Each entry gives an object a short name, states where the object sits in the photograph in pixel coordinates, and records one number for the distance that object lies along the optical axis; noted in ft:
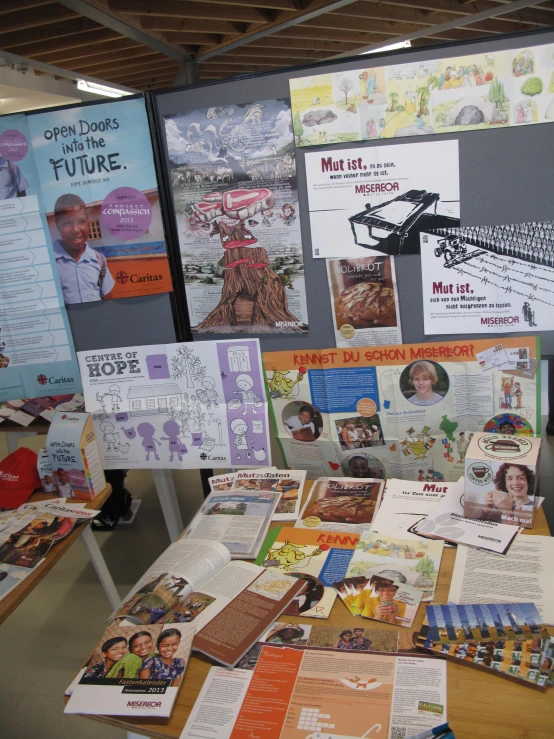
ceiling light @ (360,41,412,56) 22.18
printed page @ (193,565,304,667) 3.78
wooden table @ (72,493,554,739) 3.14
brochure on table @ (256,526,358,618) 4.12
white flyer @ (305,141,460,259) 4.92
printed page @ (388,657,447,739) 3.18
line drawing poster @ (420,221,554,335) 4.92
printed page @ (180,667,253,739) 3.31
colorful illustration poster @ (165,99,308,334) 5.13
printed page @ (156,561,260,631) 4.07
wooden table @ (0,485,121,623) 4.57
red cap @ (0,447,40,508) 5.80
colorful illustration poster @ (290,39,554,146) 4.55
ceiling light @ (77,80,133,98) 22.39
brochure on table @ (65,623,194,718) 3.47
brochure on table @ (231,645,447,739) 3.22
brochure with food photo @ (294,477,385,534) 4.96
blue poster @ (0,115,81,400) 5.55
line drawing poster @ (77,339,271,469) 5.83
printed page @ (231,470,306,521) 5.22
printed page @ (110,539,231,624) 4.16
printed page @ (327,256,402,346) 5.25
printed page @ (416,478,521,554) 4.48
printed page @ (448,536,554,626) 3.92
